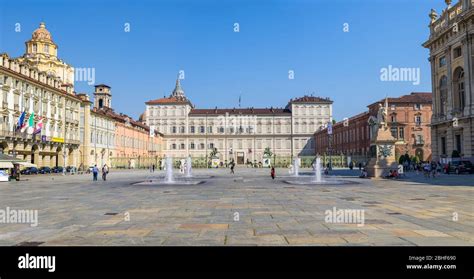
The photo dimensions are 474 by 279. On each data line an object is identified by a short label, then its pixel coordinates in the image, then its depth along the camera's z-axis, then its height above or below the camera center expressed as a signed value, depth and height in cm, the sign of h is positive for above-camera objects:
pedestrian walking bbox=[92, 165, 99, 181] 3062 -113
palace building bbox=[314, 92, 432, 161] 7088 +547
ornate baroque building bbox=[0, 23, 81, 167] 4453 +719
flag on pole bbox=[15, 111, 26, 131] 4341 +434
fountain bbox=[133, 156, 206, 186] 2595 -177
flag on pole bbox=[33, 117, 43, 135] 4554 +362
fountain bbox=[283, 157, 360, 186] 2414 -180
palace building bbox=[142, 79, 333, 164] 11175 +814
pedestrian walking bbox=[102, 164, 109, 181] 3066 -112
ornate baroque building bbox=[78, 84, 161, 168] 6548 +408
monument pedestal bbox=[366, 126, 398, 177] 2948 +13
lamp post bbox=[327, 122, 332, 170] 9232 +373
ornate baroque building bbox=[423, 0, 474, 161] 4025 +880
